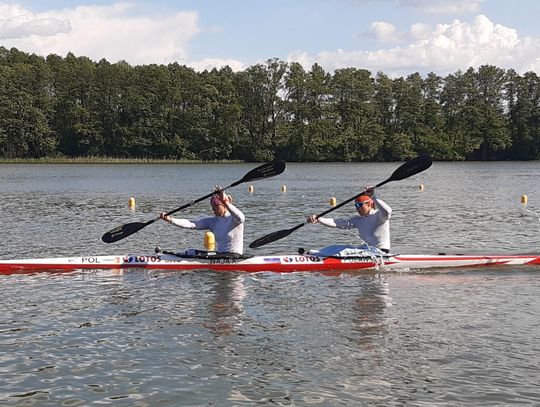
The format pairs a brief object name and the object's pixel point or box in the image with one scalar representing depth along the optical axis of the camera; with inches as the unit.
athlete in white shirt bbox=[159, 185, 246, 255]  597.7
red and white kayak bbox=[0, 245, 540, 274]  621.0
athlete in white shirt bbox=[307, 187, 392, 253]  611.2
